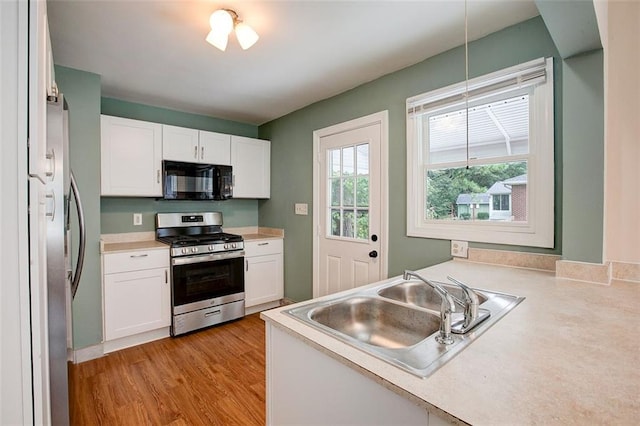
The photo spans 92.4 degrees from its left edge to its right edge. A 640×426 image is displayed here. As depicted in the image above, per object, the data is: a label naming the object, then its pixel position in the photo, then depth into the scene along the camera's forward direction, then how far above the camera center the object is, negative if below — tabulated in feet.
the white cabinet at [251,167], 11.93 +1.77
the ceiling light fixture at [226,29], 5.41 +3.34
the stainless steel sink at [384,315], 3.86 -1.43
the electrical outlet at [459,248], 6.89 -0.87
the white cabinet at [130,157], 9.09 +1.67
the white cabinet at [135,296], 8.39 -2.43
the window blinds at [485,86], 5.87 +2.66
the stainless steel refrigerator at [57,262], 3.81 -0.66
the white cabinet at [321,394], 2.52 -1.77
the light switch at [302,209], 11.16 +0.06
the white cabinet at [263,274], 11.19 -2.37
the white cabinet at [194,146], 10.25 +2.31
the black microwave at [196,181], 10.19 +1.05
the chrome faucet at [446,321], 3.05 -1.12
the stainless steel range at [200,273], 9.43 -2.04
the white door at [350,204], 8.73 +0.19
